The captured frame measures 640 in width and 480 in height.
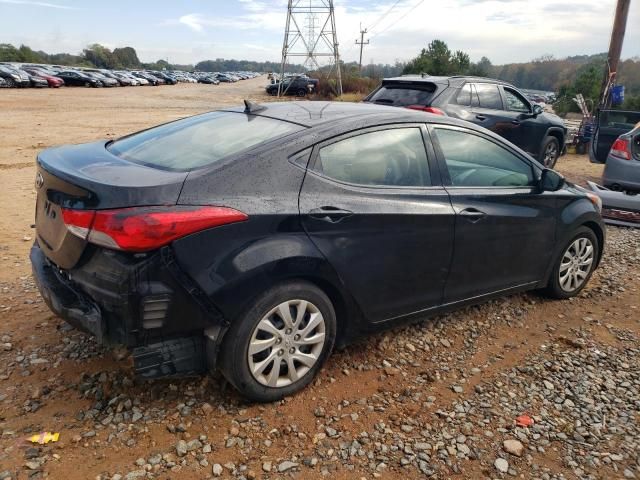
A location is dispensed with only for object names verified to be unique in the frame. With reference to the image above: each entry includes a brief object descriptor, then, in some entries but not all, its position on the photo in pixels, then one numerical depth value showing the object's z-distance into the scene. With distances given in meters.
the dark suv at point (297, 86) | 44.99
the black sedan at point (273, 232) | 2.41
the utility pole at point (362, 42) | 75.06
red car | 43.78
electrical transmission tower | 38.72
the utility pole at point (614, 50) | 13.63
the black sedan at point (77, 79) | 48.56
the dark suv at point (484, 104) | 8.05
